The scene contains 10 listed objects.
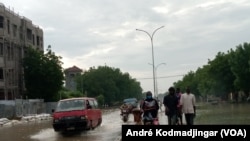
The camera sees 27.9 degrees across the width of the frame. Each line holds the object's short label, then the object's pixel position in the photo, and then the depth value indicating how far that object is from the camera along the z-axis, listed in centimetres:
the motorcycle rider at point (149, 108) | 1877
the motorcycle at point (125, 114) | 3509
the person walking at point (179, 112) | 1926
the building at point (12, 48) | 6425
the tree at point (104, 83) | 13700
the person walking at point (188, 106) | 1900
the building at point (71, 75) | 16610
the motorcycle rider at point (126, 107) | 3529
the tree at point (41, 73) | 7119
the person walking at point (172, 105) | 1930
